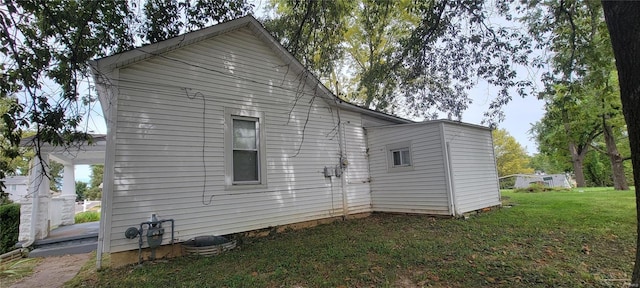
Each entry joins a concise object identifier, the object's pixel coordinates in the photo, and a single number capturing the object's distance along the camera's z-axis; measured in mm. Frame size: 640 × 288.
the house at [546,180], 19689
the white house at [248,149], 5316
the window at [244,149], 6360
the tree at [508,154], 36438
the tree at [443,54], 5867
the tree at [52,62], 3488
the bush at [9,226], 7141
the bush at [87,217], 12227
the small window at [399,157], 8484
